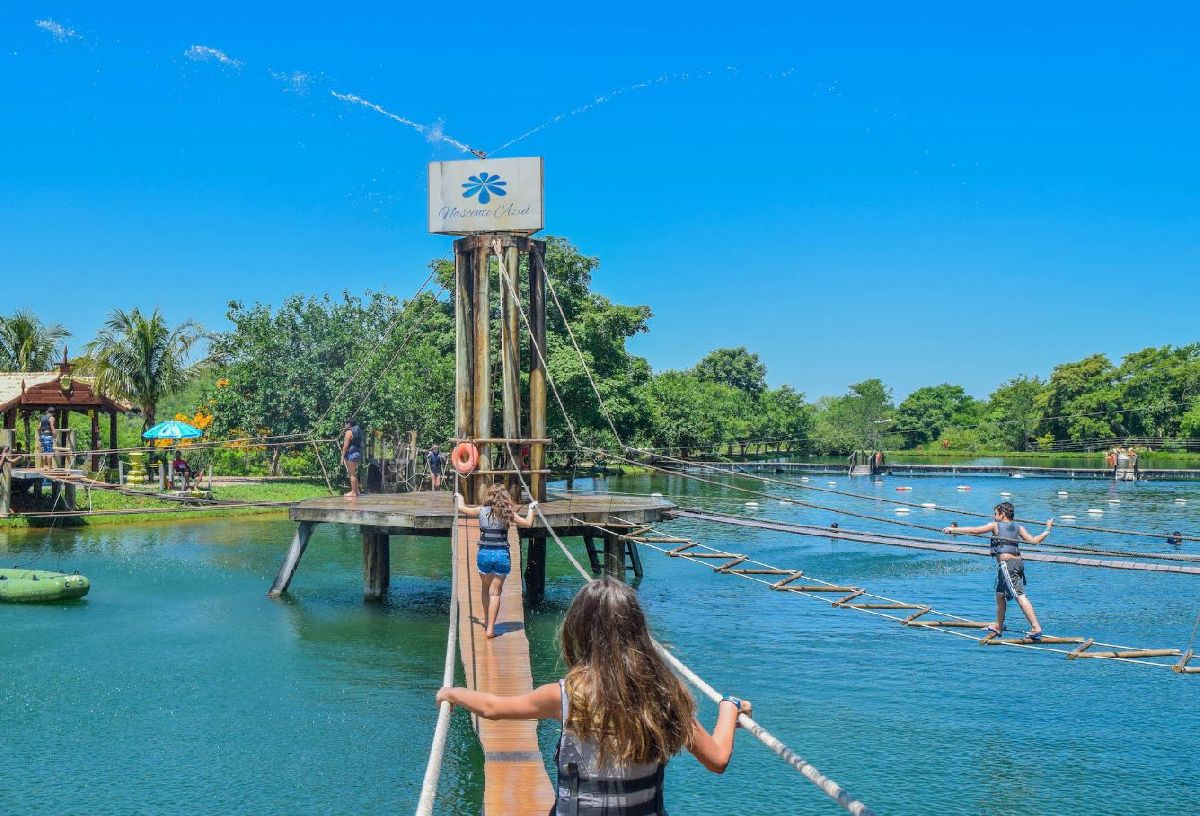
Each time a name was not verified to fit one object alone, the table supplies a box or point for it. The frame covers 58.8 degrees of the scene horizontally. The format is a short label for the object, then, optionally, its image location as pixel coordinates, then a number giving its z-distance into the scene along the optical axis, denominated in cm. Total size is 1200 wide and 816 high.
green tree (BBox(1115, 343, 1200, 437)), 9250
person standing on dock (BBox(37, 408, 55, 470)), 3409
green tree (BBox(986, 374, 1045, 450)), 10475
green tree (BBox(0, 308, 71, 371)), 5328
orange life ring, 1823
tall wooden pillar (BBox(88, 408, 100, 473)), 4050
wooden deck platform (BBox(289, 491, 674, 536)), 1866
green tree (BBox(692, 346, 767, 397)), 10856
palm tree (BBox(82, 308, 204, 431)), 4353
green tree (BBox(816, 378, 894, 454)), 10900
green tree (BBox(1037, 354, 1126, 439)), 9531
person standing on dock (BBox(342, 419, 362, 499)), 2217
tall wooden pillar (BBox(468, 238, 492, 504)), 1891
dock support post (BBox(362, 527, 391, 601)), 2222
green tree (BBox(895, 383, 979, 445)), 13325
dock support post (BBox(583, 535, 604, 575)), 2489
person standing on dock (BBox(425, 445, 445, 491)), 3227
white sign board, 1920
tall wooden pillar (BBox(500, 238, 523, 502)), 1898
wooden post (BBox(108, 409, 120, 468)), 4166
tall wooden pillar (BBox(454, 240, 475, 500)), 1936
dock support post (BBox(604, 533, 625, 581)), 2041
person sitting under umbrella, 3711
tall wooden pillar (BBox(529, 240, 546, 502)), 1975
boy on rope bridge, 1227
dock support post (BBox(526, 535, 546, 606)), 2247
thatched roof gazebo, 3712
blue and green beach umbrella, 3878
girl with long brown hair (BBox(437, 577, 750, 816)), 397
